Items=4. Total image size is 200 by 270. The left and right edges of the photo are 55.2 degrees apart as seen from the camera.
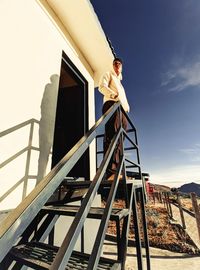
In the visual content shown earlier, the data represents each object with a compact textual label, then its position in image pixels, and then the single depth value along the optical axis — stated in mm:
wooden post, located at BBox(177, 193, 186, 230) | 7839
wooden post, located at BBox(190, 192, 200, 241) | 5322
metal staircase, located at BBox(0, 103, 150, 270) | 739
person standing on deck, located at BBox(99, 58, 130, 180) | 2905
